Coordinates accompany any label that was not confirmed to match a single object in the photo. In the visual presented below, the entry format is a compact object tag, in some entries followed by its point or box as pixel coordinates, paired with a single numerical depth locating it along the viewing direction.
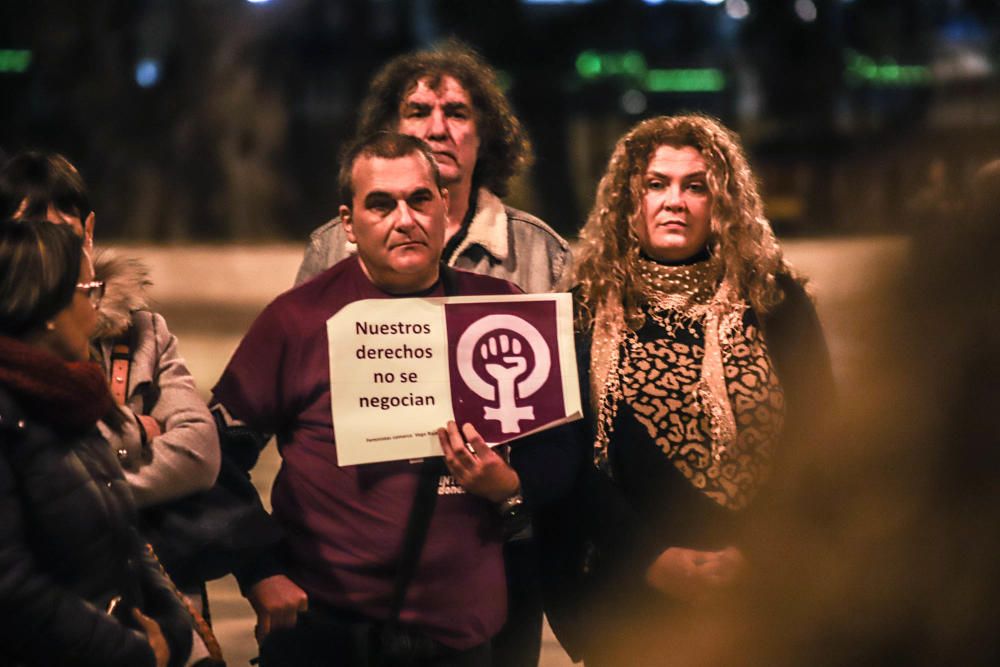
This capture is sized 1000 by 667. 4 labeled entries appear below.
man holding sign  5.77
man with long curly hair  7.37
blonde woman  6.38
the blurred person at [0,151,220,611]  5.75
